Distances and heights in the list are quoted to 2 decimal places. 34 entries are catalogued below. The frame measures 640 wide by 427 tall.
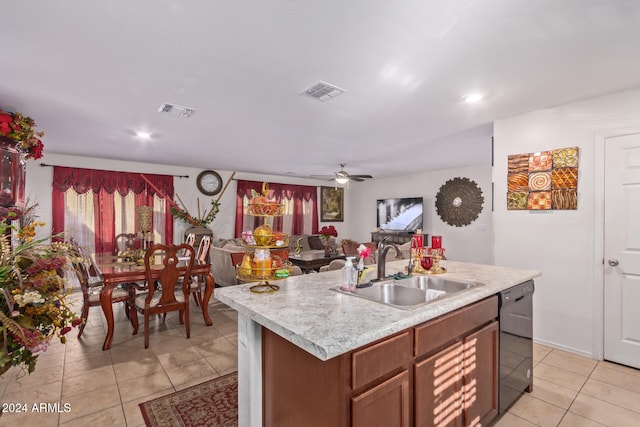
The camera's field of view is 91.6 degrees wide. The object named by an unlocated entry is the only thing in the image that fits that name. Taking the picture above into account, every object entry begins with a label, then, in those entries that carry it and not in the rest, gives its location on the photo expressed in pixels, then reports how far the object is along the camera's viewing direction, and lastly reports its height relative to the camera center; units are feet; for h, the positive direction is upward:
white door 8.52 -1.01
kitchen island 3.81 -1.49
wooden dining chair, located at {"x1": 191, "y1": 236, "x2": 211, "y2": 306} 12.73 -2.10
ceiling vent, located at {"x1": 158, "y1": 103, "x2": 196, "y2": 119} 9.70 +3.33
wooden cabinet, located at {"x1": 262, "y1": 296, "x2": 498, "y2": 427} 3.88 -2.40
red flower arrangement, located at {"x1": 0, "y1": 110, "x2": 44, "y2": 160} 9.09 +2.46
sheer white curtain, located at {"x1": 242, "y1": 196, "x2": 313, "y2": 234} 23.68 -0.47
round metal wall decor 21.34 +0.91
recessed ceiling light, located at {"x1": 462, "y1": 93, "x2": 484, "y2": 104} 8.76 +3.36
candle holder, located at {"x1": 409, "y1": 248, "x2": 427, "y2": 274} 7.79 -1.19
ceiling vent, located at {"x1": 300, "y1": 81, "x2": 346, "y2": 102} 8.13 +3.35
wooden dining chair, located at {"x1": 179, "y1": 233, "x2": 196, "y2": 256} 17.44 -1.52
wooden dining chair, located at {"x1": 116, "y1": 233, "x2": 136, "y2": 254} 16.08 -1.61
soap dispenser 5.82 -1.20
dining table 9.71 -2.03
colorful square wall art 9.45 +1.11
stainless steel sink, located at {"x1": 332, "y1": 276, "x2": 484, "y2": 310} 6.41 -1.62
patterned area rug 6.54 -4.35
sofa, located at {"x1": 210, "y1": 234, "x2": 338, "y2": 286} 16.43 -2.55
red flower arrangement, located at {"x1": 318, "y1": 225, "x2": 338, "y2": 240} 17.61 -1.09
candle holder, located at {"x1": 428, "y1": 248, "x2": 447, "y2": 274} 7.67 -1.14
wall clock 21.82 +2.19
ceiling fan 18.40 +2.25
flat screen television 24.26 +0.00
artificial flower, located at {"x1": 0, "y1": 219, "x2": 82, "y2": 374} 2.88 -0.84
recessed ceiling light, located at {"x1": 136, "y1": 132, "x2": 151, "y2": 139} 12.79 +3.28
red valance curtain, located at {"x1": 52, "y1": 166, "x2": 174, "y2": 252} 16.97 +1.37
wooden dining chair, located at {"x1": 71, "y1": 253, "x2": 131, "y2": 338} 10.40 -2.90
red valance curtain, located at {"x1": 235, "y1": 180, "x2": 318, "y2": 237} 23.41 +1.48
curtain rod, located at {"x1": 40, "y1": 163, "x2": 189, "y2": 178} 16.56 +2.55
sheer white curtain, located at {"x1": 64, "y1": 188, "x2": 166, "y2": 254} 17.39 -0.19
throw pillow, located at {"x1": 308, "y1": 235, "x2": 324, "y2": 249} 23.94 -2.26
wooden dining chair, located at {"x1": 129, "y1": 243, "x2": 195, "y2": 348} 9.95 -2.80
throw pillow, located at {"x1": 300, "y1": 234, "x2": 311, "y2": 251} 23.94 -2.27
